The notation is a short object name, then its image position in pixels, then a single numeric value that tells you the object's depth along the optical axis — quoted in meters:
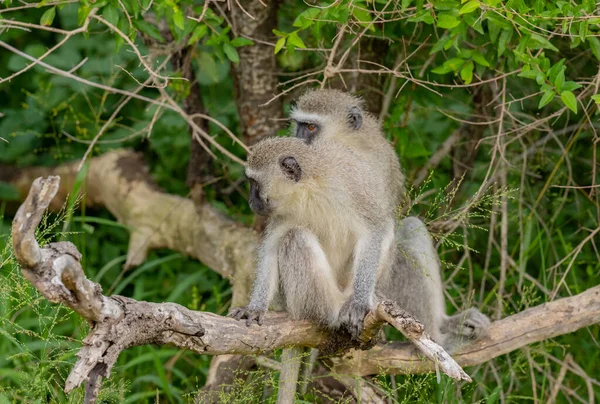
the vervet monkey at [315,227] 8.98
